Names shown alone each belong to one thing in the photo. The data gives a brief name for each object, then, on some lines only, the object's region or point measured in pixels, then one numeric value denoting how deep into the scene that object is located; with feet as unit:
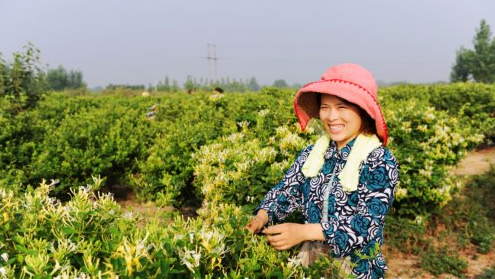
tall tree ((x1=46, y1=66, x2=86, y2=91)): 222.69
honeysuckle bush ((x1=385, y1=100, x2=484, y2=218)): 15.81
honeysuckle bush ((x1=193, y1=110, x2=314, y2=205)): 10.14
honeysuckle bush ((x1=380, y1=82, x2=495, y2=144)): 35.73
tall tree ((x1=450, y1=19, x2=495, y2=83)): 143.74
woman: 5.74
